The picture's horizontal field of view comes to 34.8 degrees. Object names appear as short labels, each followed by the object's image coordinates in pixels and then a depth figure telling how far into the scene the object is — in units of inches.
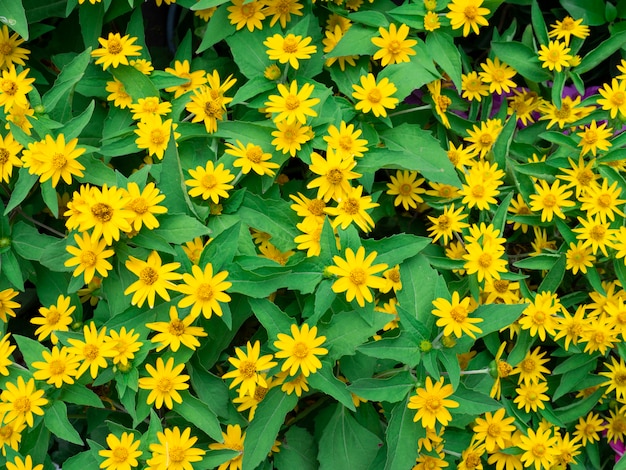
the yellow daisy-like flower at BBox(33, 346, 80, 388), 19.7
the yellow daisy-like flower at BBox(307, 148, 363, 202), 20.7
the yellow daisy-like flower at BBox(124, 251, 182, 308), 19.3
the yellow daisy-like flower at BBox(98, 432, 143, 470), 19.3
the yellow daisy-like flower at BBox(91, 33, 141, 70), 22.1
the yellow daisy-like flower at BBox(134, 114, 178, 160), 21.3
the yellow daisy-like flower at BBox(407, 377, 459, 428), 19.6
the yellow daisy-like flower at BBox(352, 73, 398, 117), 21.7
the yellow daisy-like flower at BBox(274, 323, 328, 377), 19.4
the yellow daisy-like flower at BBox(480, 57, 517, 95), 24.0
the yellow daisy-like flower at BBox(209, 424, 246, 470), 20.4
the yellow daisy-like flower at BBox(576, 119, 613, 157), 22.2
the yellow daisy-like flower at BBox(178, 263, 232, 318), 19.2
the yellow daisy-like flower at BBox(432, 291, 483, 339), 19.6
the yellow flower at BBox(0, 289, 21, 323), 21.3
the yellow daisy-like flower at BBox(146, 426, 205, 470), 19.3
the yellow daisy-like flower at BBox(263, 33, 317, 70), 21.7
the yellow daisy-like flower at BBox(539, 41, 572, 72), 23.3
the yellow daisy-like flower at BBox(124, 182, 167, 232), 19.2
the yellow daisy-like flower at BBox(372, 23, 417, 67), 22.4
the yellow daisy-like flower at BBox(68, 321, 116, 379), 19.3
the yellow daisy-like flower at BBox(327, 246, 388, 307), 19.5
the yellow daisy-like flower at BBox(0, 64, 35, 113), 21.6
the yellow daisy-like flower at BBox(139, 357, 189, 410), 19.5
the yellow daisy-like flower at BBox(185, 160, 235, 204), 20.6
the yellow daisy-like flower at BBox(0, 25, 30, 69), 23.3
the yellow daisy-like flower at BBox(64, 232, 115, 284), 19.3
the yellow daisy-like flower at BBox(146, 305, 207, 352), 19.4
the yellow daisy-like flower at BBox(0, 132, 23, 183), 21.1
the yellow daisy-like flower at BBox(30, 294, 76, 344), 20.6
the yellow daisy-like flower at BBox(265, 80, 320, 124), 21.1
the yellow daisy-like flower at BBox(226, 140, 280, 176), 21.0
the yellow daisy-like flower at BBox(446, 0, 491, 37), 22.6
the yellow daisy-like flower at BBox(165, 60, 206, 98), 22.8
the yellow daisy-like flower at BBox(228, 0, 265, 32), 22.8
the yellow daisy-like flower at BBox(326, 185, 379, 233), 20.5
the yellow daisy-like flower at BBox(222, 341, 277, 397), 19.6
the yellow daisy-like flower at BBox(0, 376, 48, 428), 19.5
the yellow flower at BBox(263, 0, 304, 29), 22.9
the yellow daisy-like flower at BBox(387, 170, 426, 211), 23.3
